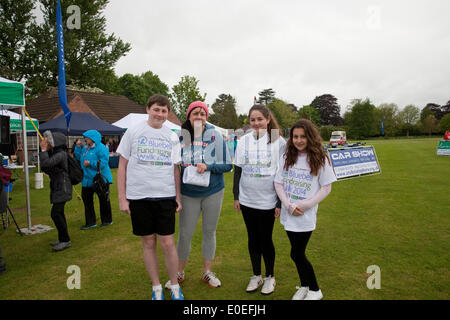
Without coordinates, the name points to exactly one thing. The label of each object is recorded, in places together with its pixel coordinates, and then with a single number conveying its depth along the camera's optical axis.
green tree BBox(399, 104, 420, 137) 89.44
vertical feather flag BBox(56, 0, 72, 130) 5.91
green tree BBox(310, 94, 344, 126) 107.07
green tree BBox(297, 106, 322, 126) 99.31
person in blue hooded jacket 5.62
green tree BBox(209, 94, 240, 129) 64.25
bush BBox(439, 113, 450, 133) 70.57
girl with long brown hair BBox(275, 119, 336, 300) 2.71
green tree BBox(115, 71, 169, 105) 45.03
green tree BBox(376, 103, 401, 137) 78.56
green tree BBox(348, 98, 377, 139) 76.75
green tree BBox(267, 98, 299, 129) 71.44
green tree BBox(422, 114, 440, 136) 74.38
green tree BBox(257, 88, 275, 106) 105.62
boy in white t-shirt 2.66
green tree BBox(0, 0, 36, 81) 19.94
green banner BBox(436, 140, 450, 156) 19.14
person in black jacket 4.45
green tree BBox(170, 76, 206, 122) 30.58
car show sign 10.42
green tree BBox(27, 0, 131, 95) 20.64
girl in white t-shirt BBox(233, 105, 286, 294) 2.94
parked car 38.34
